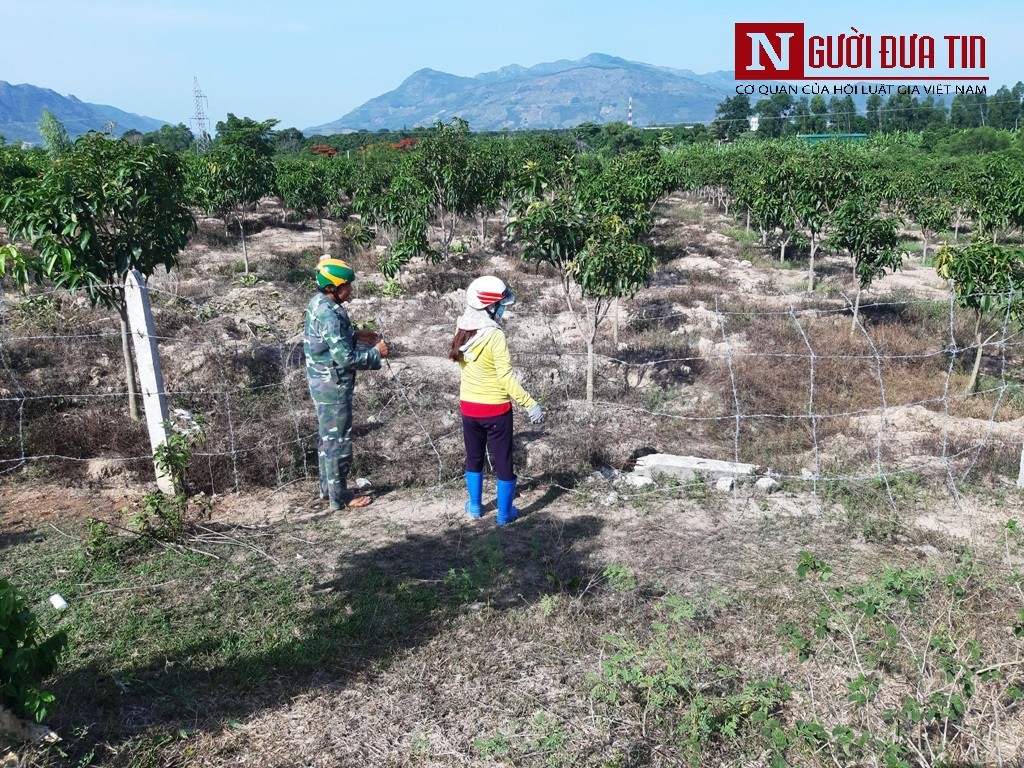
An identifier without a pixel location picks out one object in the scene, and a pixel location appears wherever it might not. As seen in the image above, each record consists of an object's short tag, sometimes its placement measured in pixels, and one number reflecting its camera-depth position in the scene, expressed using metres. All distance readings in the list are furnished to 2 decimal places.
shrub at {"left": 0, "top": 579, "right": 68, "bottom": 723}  2.63
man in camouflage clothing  4.98
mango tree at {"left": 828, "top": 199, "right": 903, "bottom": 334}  11.87
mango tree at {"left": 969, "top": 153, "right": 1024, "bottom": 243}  13.91
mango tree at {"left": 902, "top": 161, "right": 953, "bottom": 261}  17.92
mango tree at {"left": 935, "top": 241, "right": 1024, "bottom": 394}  8.23
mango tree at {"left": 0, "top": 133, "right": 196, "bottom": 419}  6.71
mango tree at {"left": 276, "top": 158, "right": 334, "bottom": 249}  19.83
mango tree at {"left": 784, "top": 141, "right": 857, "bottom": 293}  14.01
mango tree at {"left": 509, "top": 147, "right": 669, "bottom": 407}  8.50
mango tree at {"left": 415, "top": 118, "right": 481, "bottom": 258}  16.44
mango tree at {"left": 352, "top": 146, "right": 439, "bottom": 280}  14.56
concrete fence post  5.27
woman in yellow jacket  4.80
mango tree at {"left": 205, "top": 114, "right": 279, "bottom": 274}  17.27
